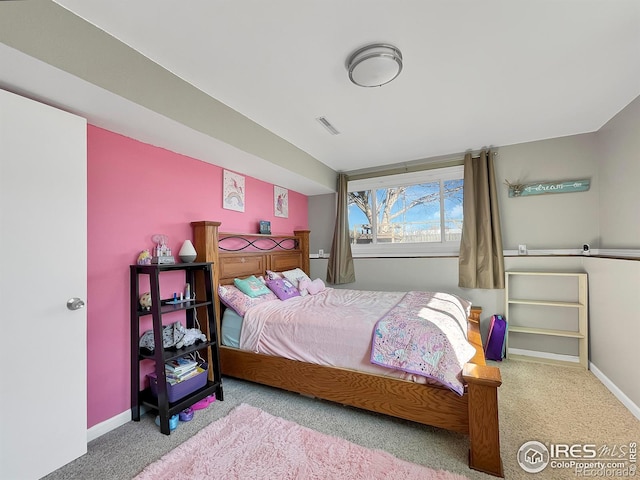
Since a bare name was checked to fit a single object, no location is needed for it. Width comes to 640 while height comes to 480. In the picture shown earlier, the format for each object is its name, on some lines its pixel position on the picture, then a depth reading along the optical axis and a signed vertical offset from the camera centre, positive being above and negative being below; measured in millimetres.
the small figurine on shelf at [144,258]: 2076 -125
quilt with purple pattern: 1663 -708
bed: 1481 -1029
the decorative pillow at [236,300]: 2523 -561
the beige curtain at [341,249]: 4035 -123
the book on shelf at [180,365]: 2029 -970
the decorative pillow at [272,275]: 3189 -407
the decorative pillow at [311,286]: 3344 -569
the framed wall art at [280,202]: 3799 +583
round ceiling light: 1628 +1111
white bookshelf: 2768 -695
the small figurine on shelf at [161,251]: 2084 -74
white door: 1385 -243
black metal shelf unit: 1862 -826
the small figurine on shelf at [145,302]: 2059 -462
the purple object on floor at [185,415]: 1974 -1291
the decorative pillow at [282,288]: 2988 -540
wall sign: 2938 +598
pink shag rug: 1462 -1286
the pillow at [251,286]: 2762 -473
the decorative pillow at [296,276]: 3300 -466
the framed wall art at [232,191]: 2990 +584
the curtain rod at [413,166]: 3493 +1056
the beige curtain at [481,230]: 3168 +125
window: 3639 +409
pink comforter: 1960 -736
